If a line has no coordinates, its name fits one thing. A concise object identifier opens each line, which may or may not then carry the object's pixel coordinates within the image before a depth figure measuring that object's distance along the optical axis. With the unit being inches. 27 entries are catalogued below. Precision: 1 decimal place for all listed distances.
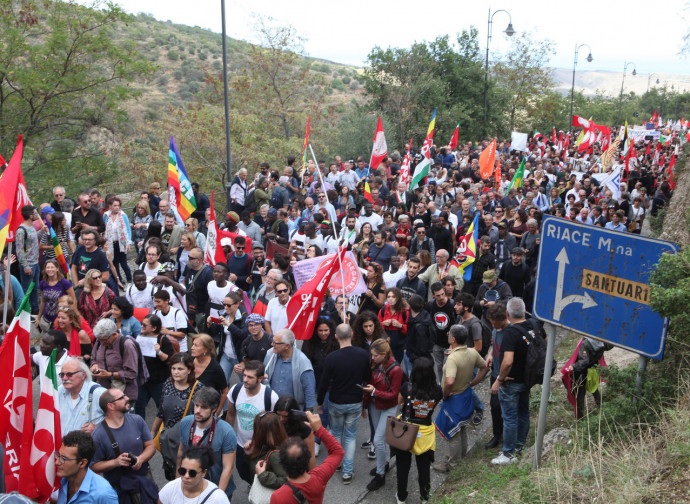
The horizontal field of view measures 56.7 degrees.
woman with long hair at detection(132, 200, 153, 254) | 461.7
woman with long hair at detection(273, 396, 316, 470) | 209.9
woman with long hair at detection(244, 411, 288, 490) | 190.5
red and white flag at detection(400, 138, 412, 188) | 645.3
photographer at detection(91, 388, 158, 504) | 202.2
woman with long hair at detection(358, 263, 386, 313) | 346.3
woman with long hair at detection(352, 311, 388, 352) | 285.4
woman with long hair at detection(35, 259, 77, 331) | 327.9
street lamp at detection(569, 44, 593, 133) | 1775.0
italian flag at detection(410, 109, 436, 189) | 668.7
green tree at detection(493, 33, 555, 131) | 1824.6
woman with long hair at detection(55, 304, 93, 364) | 276.8
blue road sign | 180.1
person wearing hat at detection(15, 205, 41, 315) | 392.2
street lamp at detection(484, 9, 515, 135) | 1349.7
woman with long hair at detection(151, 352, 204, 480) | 226.7
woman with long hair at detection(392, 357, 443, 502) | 240.7
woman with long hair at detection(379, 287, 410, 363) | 307.7
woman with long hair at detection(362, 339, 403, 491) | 258.5
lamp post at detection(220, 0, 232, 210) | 593.9
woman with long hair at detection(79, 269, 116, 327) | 318.3
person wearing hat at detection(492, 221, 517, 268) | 435.5
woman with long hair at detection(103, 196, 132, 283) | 455.2
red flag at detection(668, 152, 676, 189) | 644.2
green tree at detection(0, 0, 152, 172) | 660.1
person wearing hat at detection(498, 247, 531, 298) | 385.4
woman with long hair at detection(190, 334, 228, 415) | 244.4
